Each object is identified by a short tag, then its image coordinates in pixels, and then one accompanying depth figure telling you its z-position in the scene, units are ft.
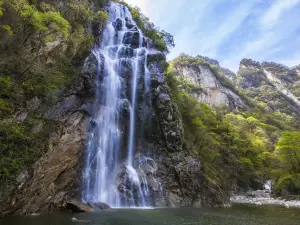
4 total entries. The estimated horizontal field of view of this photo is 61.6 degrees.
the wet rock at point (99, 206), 59.12
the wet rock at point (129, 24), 121.37
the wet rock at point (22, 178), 49.29
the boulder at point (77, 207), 55.47
